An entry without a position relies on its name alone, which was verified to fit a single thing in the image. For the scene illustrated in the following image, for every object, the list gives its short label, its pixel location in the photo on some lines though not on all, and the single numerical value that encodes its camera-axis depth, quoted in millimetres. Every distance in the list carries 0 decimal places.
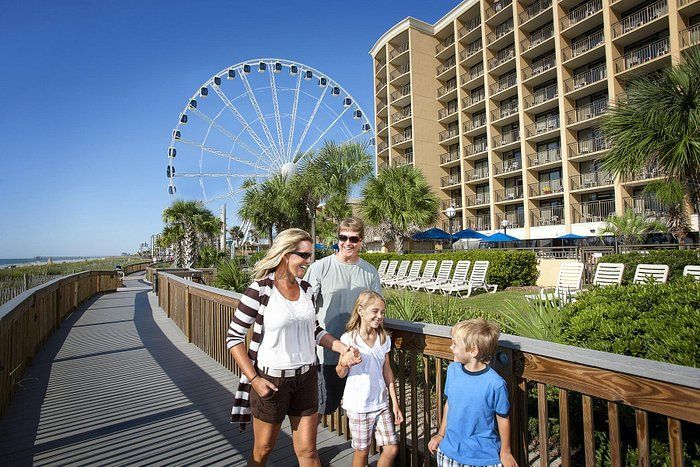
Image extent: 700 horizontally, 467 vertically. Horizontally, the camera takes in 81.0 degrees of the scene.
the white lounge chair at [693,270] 8379
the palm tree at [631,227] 20531
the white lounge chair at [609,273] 9656
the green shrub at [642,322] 2500
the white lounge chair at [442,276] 13866
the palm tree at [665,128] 8234
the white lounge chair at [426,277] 14516
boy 1851
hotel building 24156
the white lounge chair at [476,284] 12828
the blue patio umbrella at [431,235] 25353
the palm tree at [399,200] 21812
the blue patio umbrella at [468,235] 23638
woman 2143
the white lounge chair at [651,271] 8836
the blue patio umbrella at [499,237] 24922
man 2648
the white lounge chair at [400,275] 15864
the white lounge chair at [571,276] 9826
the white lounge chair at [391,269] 17238
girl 2312
